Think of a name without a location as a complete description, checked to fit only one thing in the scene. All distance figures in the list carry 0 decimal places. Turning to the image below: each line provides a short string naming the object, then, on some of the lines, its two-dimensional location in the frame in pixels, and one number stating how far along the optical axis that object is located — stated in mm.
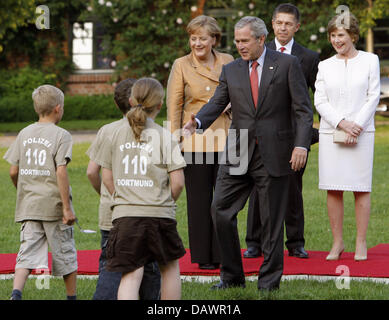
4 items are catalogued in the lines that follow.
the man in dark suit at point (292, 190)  14816
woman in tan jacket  13859
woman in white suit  14437
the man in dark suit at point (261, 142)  12023
